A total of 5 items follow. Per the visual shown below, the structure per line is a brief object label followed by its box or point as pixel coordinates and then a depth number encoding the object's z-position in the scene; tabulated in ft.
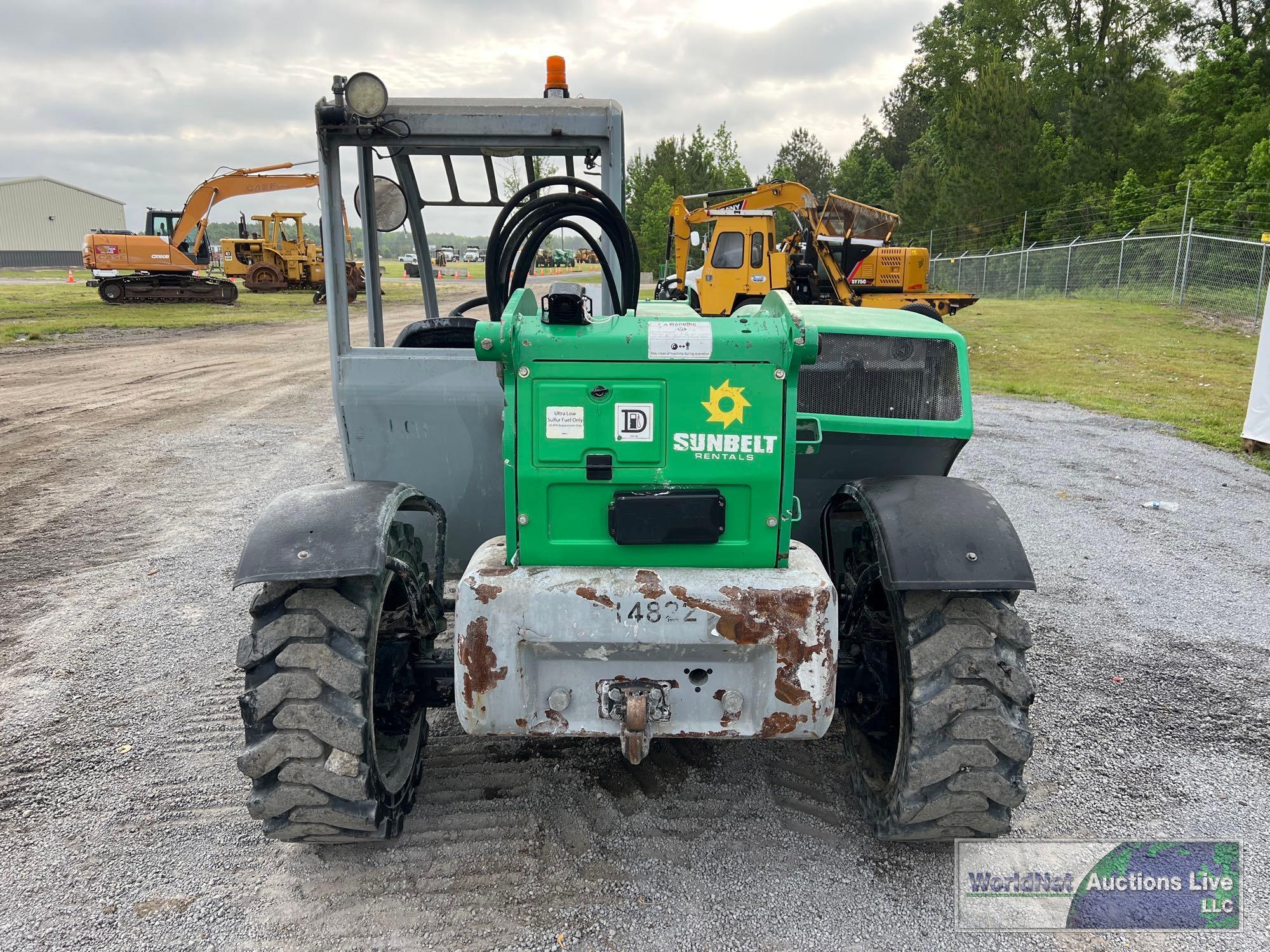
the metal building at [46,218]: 229.25
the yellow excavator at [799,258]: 55.06
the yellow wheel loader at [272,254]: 103.60
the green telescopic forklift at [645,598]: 8.11
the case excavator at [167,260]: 80.69
